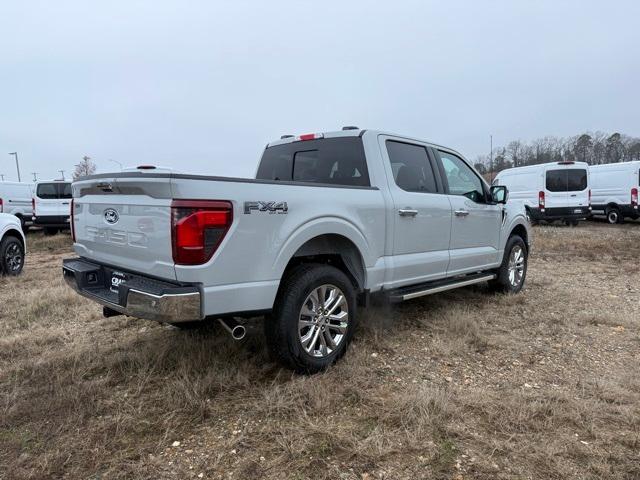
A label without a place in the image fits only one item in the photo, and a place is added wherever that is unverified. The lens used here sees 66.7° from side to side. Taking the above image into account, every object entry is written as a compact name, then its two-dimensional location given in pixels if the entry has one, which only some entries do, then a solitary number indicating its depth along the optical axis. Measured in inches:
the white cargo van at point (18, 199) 626.8
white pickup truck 116.6
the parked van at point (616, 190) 652.7
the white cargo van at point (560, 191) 637.3
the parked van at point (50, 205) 585.9
